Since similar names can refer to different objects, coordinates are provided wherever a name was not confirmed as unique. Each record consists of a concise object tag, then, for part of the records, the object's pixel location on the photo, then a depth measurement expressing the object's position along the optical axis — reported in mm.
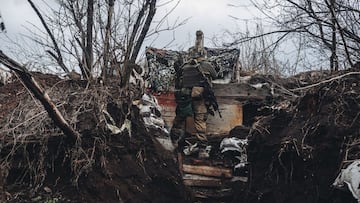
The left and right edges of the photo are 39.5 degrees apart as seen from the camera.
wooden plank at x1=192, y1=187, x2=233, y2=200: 6848
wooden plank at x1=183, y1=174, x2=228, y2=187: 7129
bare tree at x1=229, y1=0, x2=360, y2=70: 6742
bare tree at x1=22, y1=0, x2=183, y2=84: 6840
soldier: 8836
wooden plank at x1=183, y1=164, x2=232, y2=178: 7414
